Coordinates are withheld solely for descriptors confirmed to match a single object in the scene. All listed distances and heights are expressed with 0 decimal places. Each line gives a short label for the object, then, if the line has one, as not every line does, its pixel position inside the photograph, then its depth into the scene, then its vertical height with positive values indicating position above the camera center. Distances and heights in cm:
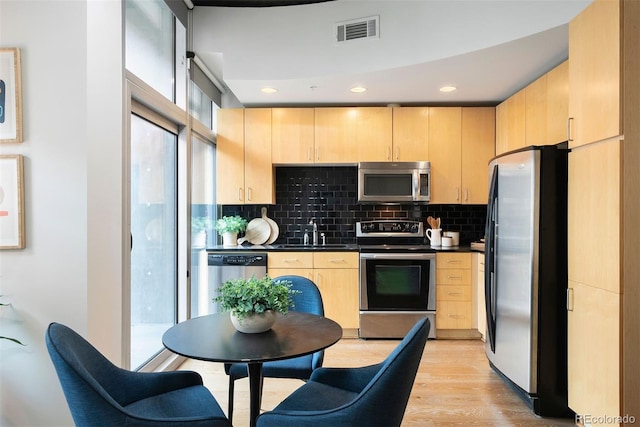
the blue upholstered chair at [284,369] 208 -82
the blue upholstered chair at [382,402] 133 -64
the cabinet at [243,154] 422 +63
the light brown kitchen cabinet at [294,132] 422 +86
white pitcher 424 -26
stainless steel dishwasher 393 -51
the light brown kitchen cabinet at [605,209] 187 +2
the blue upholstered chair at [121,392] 123 -68
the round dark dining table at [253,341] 146 -52
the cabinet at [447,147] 418 +69
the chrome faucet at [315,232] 443 -21
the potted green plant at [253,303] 166 -38
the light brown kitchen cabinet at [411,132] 418 +85
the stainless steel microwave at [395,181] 416 +33
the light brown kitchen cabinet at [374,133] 419 +85
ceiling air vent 324 +152
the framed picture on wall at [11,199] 191 +7
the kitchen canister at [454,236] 423 -25
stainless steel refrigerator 240 -40
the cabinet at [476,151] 416 +65
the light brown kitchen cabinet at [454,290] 392 -77
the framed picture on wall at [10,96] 192 +57
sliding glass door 270 -17
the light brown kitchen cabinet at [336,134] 421 +84
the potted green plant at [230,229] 419 -17
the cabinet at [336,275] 396 -62
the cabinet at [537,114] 287 +83
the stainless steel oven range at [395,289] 390 -76
